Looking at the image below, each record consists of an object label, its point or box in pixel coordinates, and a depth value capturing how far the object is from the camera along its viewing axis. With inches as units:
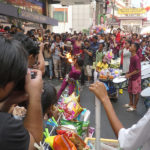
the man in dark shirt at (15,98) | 31.7
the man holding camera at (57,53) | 296.3
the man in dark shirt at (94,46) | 294.4
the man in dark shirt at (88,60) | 289.2
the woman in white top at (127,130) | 41.8
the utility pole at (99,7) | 831.7
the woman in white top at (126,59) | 260.4
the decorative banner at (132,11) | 1425.9
